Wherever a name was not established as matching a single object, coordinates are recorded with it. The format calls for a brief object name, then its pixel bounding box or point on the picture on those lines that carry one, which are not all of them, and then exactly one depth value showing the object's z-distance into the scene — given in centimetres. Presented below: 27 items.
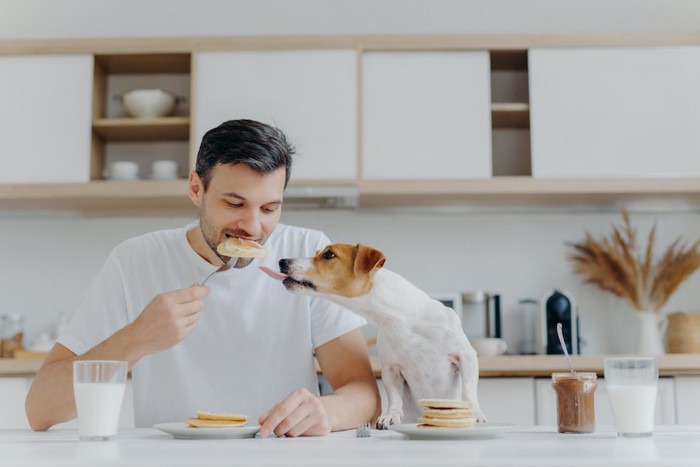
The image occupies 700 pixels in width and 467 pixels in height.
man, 179
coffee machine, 346
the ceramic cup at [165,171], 356
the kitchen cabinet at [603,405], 310
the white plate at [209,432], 124
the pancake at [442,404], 126
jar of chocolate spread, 136
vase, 348
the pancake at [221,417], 129
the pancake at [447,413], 125
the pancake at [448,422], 124
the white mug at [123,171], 356
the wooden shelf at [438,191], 346
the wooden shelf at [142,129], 360
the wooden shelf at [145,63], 369
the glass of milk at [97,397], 122
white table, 96
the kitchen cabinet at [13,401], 323
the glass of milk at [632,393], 129
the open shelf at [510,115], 359
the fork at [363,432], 134
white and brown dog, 156
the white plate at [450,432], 121
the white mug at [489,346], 332
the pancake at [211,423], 128
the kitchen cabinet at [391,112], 349
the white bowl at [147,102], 367
